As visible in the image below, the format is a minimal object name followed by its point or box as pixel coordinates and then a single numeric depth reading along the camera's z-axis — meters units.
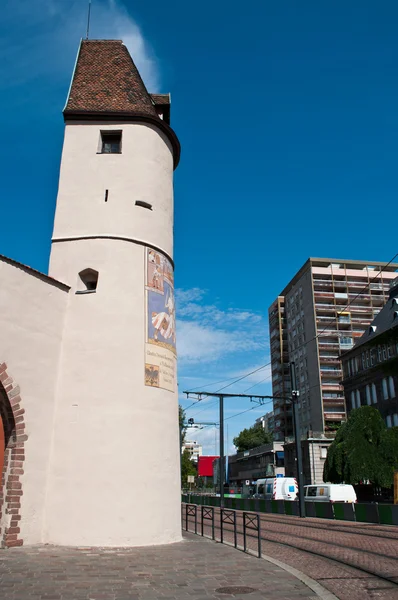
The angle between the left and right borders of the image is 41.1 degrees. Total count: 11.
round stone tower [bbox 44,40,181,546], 13.25
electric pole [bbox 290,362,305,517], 26.17
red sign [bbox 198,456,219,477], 73.75
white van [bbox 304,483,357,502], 29.53
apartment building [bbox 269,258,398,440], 74.69
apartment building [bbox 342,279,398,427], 48.47
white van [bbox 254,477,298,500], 39.97
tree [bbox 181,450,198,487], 63.29
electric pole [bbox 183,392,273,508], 34.84
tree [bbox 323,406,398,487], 36.12
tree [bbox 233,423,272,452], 94.50
